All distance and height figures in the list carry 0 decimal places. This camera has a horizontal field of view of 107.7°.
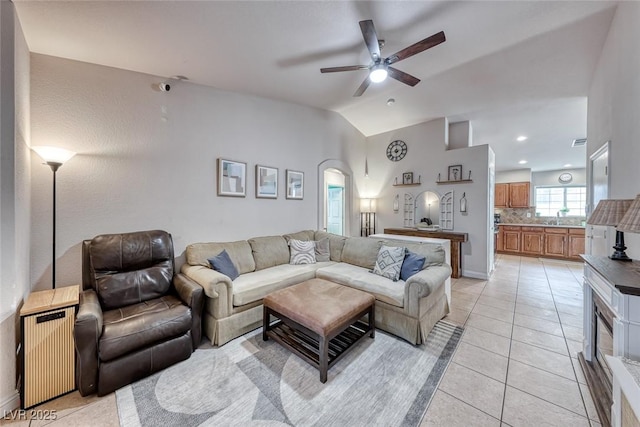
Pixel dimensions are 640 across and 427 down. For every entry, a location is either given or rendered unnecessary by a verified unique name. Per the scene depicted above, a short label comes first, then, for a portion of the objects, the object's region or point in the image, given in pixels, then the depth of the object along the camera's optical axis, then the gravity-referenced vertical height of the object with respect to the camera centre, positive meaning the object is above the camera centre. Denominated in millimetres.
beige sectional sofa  2297 -813
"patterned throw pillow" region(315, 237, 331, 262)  3710 -635
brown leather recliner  1660 -889
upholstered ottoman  1896 -939
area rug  1531 -1349
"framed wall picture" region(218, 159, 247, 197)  3264 +454
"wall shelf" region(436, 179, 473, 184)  4402 +601
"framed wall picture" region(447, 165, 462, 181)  4529 +774
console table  4422 -613
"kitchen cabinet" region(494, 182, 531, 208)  6938 +563
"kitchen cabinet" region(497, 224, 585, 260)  5914 -739
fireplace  1214 -652
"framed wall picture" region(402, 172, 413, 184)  5186 +762
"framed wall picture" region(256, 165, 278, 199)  3666 +450
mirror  5043 +45
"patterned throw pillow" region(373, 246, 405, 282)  2773 -627
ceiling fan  1960 +1495
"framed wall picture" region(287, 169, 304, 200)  4098 +462
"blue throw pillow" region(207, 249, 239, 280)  2670 -647
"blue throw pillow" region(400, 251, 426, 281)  2711 -631
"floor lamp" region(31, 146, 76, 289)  1911 +410
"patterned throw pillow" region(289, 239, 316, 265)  3502 -637
